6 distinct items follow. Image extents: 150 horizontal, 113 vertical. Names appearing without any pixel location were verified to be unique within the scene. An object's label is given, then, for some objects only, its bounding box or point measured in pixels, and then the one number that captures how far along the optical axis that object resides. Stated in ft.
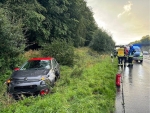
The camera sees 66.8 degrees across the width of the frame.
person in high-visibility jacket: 36.79
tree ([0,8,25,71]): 19.58
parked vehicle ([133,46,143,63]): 54.20
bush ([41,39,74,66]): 30.65
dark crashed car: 14.24
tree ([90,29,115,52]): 70.72
